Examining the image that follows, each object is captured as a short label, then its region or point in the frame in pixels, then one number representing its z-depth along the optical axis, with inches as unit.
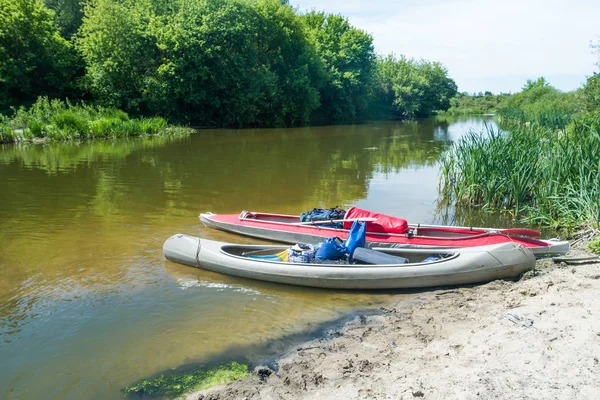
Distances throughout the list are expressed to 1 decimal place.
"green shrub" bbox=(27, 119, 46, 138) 802.8
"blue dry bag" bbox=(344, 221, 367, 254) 257.3
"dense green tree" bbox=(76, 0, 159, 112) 1112.8
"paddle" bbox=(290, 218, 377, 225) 291.0
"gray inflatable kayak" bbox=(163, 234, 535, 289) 235.9
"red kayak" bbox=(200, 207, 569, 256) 269.3
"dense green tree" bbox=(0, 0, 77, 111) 994.1
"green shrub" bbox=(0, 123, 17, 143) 762.8
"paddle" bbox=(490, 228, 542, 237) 288.0
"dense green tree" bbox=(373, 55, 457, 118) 2186.3
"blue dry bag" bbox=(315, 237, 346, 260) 251.3
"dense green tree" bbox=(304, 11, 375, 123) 1627.7
